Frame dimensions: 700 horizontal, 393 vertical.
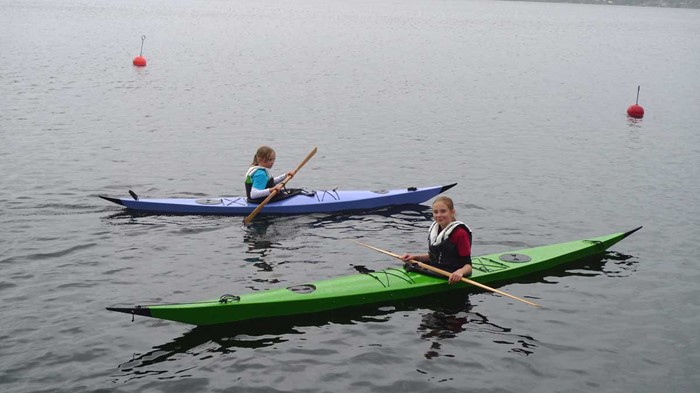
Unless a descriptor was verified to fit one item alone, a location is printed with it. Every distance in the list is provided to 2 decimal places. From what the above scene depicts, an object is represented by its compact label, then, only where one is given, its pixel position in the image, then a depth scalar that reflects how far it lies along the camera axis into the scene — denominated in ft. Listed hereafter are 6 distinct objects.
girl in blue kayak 43.88
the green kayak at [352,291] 28.76
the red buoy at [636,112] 91.30
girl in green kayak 32.55
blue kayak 45.34
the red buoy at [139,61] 118.62
